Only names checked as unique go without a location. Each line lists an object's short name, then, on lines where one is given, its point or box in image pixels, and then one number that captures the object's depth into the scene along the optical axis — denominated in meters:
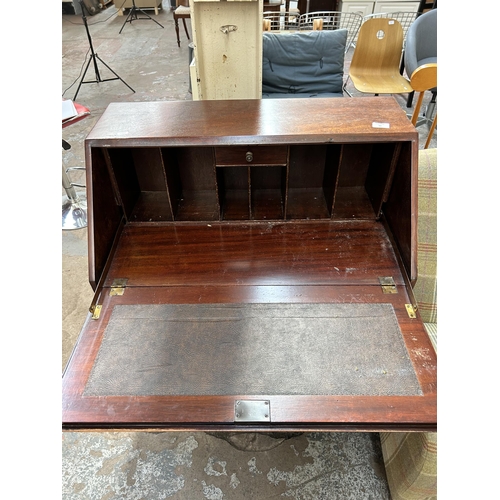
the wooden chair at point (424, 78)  2.56
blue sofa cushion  2.80
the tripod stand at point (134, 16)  6.63
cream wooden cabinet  1.92
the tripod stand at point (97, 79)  4.28
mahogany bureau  0.87
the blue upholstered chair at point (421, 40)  3.10
